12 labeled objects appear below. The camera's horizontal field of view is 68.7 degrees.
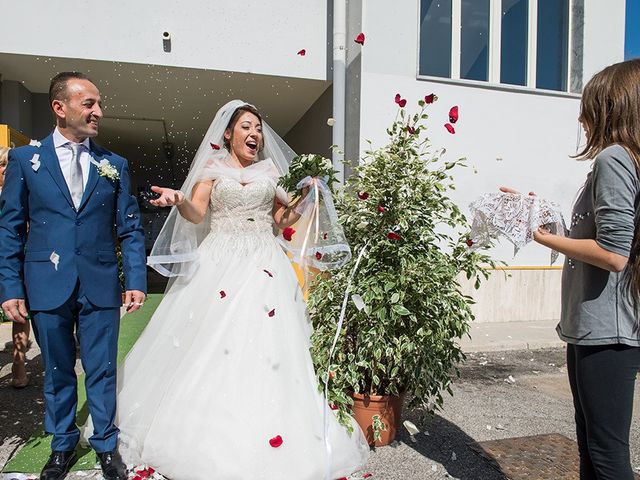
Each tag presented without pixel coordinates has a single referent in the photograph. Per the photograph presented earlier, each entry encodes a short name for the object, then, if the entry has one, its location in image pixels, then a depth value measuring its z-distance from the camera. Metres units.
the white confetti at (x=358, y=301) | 2.66
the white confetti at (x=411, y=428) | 2.79
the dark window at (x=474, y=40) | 6.89
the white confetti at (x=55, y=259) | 2.35
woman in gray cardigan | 1.53
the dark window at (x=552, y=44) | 7.27
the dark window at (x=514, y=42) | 7.08
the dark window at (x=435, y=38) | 6.65
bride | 2.34
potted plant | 2.75
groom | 2.34
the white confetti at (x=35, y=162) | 2.34
